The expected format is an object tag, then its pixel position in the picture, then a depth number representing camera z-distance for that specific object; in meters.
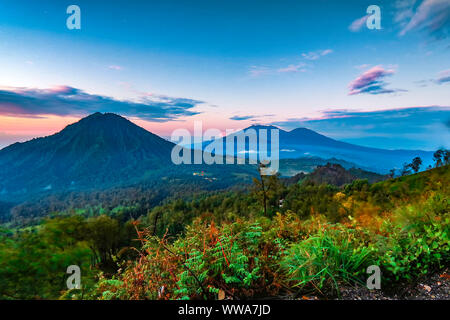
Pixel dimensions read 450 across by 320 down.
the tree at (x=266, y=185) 13.09
